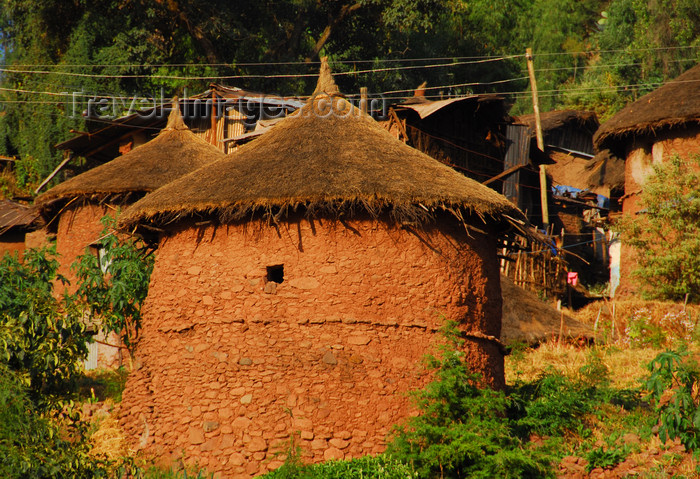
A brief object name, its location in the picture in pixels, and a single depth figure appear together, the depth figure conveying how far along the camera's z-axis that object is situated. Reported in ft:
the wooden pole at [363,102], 46.50
